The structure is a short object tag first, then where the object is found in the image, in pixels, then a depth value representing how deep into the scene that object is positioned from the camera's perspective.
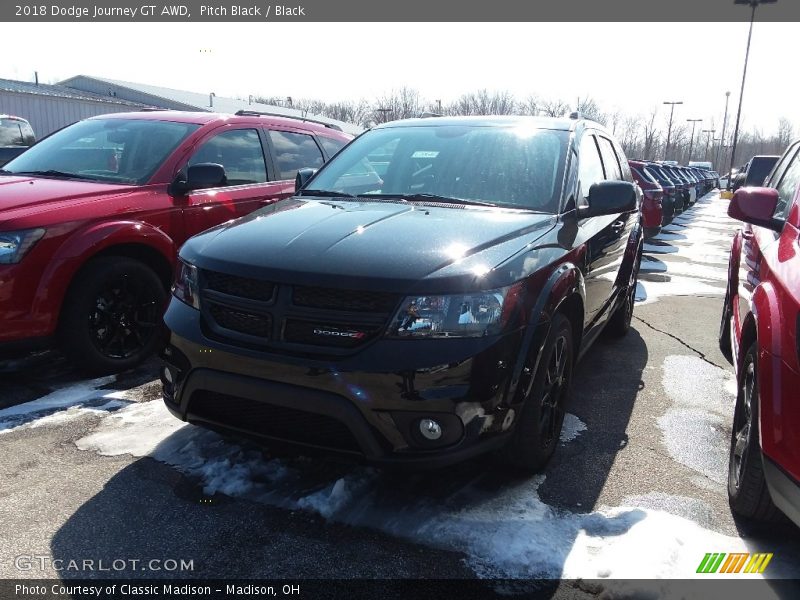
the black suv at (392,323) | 2.34
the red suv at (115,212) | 3.64
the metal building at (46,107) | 27.56
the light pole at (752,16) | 31.41
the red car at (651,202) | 11.19
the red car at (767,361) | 2.13
